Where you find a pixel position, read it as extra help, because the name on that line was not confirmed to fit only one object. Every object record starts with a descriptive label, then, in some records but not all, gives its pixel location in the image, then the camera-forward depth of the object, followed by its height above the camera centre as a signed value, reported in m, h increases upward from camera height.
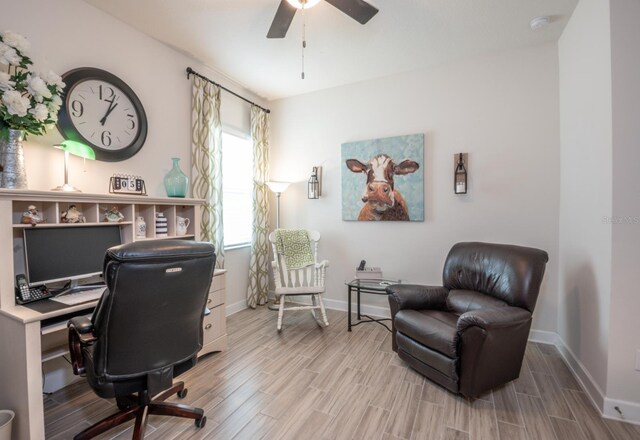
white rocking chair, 3.07 -0.76
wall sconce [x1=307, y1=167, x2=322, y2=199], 3.70 +0.41
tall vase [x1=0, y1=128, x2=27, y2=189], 1.65 +0.35
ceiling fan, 1.82 +1.36
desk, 1.43 -0.52
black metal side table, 2.87 -0.75
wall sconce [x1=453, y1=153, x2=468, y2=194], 2.94 +0.37
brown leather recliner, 1.83 -0.77
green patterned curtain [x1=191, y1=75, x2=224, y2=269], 3.02 +0.67
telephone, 1.66 -0.42
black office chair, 1.24 -0.49
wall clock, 2.08 +0.85
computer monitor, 1.74 -0.19
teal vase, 2.61 +0.34
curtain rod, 2.93 +1.51
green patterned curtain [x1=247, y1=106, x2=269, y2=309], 3.76 +0.02
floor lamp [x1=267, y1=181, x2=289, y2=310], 3.67 +0.38
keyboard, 1.70 -0.47
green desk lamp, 1.94 +0.48
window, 3.54 +0.37
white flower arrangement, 1.58 +0.76
